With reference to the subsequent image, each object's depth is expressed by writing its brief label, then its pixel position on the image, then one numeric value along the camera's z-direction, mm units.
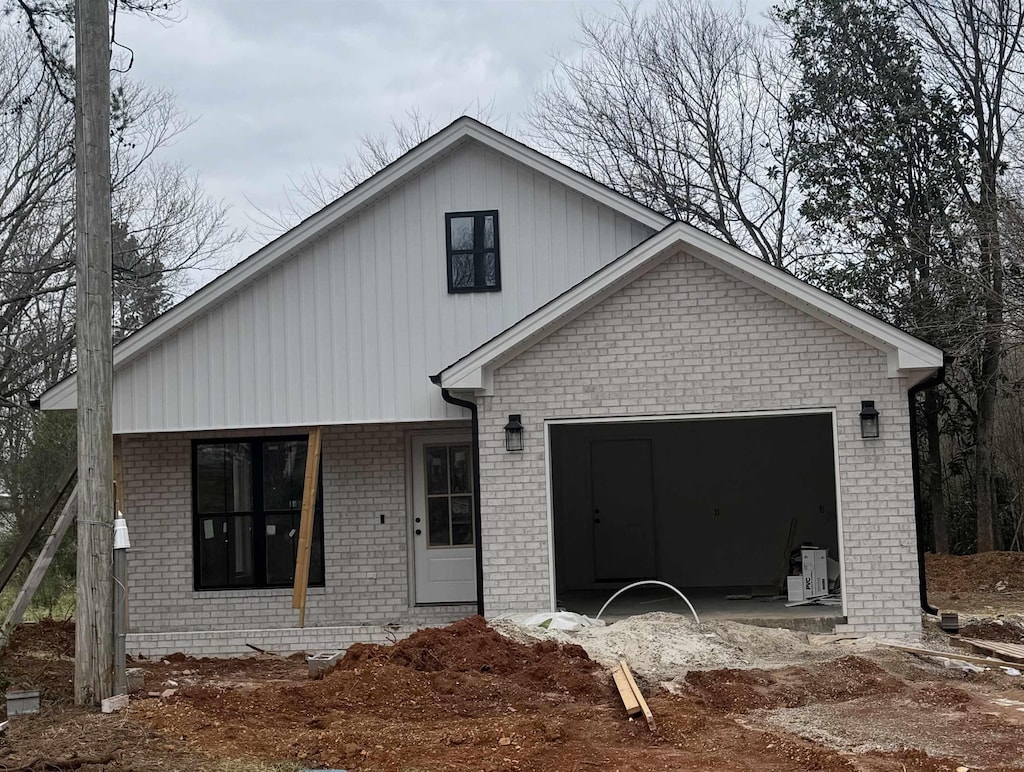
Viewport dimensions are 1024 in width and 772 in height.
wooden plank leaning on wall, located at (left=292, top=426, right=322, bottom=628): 13484
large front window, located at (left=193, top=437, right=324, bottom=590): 14898
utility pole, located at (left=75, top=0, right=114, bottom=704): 9602
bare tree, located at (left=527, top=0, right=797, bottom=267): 25891
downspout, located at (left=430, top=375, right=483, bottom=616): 12594
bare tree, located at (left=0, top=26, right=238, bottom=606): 22812
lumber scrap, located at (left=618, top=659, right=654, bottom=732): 8594
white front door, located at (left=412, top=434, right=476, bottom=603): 14891
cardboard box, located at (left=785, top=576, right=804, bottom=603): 14008
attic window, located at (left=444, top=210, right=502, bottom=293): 14461
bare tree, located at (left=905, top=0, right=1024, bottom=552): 20875
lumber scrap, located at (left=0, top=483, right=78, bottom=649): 10344
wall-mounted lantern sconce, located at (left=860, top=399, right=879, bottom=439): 12039
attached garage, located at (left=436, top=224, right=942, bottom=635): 12016
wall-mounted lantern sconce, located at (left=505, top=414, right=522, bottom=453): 12578
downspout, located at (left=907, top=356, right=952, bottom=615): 12356
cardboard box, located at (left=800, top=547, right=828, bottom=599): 14039
